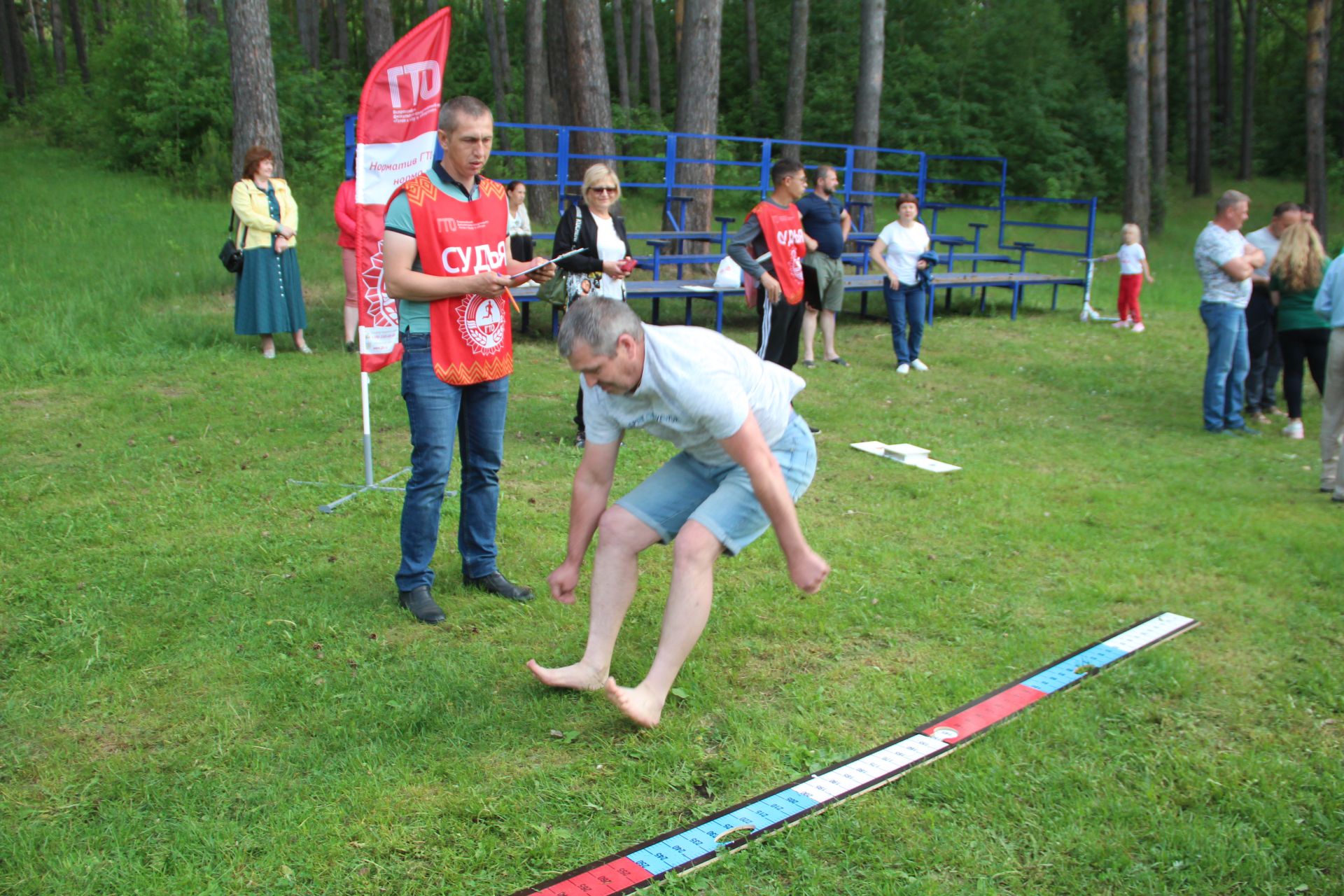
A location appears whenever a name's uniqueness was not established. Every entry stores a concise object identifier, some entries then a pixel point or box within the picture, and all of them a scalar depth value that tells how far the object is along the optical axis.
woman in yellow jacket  9.10
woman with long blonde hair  7.83
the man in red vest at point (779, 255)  7.68
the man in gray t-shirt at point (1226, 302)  7.80
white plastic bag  11.13
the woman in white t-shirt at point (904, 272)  10.33
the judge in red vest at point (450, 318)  3.98
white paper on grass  6.84
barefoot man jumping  2.98
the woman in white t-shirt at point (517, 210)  10.77
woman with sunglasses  6.46
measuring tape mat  2.73
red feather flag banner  5.07
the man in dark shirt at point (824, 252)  9.24
